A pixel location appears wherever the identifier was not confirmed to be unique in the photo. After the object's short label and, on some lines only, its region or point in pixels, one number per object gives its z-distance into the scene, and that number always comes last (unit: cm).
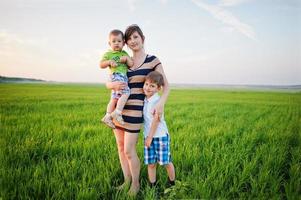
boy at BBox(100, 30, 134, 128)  261
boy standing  260
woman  264
